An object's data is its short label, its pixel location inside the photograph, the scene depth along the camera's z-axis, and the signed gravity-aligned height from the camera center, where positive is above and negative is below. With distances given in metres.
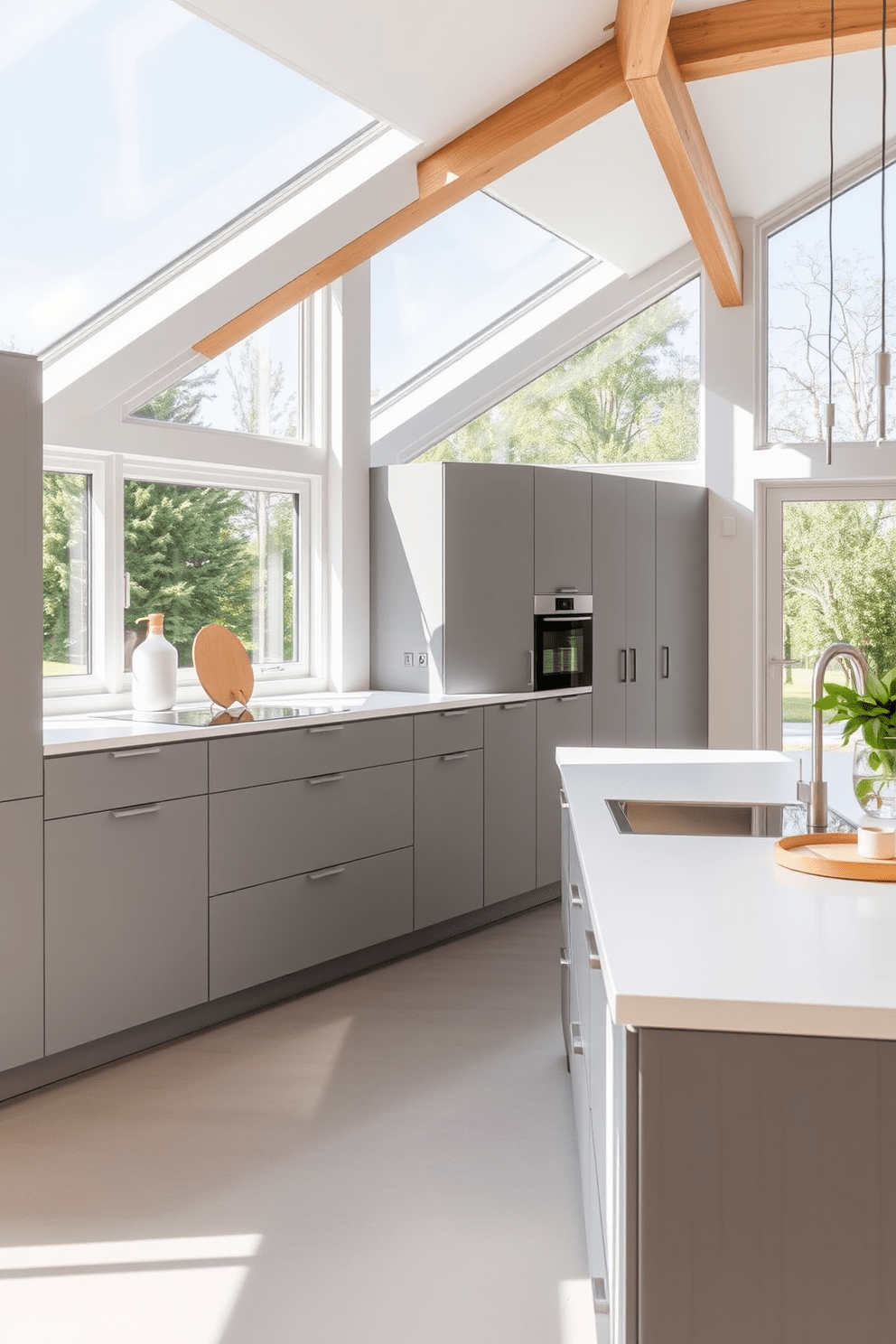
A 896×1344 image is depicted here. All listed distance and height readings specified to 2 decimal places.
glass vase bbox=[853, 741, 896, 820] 1.87 -0.18
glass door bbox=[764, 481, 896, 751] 6.35 +0.44
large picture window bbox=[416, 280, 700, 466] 6.33 +1.42
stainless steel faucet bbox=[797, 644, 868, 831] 2.04 -0.11
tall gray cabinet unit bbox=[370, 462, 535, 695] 5.05 +0.39
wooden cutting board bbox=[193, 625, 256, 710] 4.09 +0.02
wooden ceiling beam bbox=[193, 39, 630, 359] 4.25 +1.83
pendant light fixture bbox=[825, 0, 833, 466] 2.65 +0.55
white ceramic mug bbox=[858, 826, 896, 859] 1.90 -0.27
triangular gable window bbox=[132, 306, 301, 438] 4.54 +1.09
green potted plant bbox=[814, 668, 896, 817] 1.82 -0.09
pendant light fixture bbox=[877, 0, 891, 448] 2.41 +0.58
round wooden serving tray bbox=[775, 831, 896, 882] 1.85 -0.30
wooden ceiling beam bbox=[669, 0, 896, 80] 4.27 +2.25
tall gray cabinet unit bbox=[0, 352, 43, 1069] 3.00 -0.14
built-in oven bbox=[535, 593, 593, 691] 5.32 +0.13
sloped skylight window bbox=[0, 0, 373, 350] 3.22 +1.55
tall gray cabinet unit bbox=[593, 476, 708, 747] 5.72 +0.28
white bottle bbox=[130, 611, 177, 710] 4.04 -0.01
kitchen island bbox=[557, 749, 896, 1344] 1.26 -0.50
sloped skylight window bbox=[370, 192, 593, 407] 5.28 +1.75
